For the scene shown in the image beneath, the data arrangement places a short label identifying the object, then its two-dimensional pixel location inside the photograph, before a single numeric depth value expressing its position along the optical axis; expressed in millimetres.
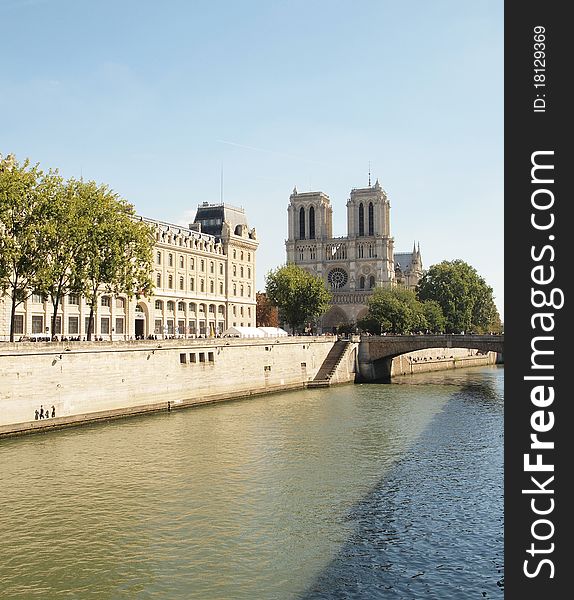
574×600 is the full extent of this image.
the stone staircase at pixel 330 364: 82562
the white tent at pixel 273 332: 88000
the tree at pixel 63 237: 53312
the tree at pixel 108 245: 57625
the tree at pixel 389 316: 112312
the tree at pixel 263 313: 141875
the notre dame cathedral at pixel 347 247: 165875
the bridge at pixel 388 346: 87688
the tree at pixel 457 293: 141000
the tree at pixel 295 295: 106875
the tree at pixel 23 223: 50844
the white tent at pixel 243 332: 83125
